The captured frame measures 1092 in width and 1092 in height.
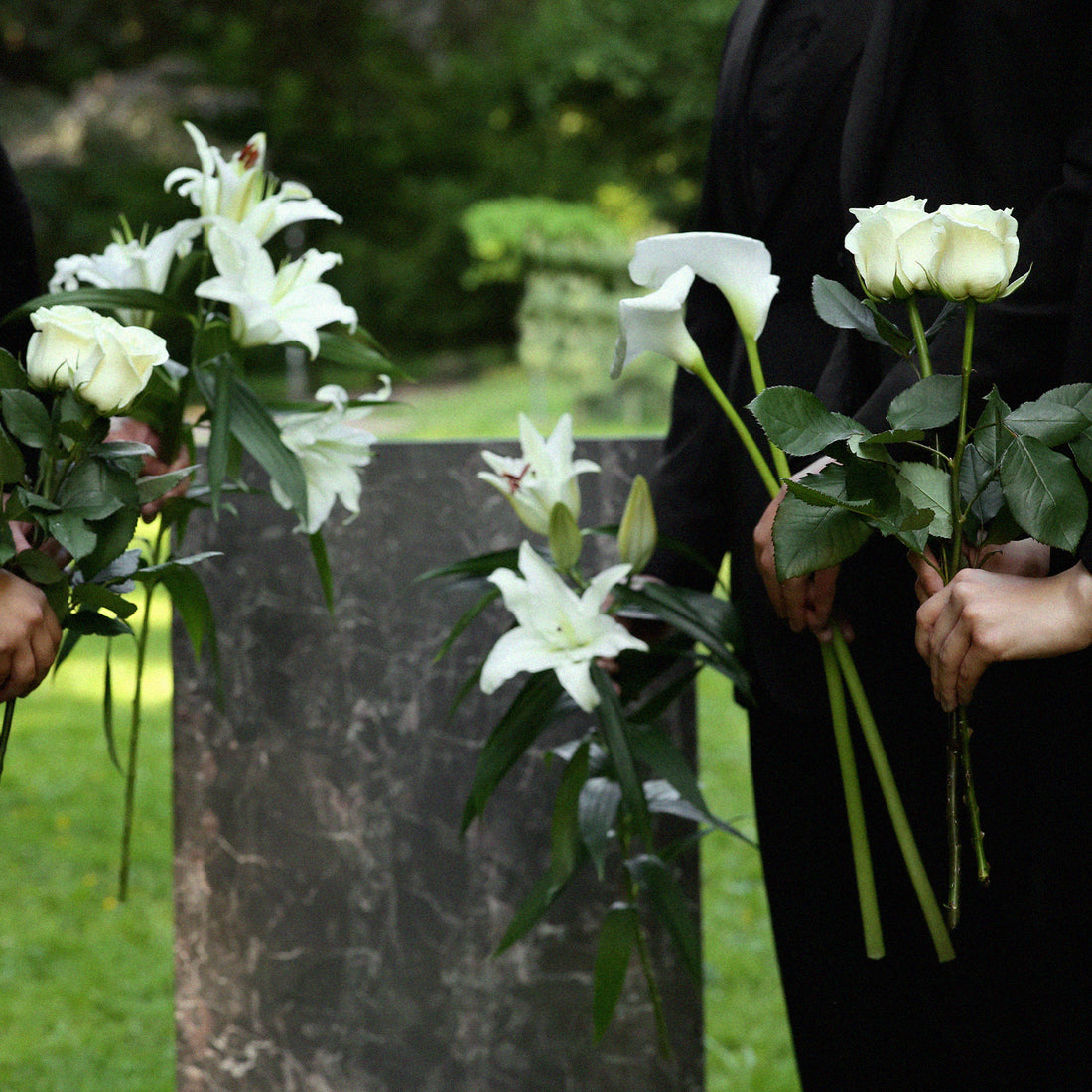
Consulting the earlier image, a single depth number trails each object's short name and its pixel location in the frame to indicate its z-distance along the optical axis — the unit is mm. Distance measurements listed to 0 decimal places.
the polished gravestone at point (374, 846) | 2637
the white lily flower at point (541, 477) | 2238
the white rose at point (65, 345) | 2001
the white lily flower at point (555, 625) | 2172
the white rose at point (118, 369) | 1999
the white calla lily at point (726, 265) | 2010
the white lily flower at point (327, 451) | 2318
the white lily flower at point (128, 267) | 2286
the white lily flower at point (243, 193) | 2248
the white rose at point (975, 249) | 1830
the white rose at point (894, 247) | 1851
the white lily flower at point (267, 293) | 2208
